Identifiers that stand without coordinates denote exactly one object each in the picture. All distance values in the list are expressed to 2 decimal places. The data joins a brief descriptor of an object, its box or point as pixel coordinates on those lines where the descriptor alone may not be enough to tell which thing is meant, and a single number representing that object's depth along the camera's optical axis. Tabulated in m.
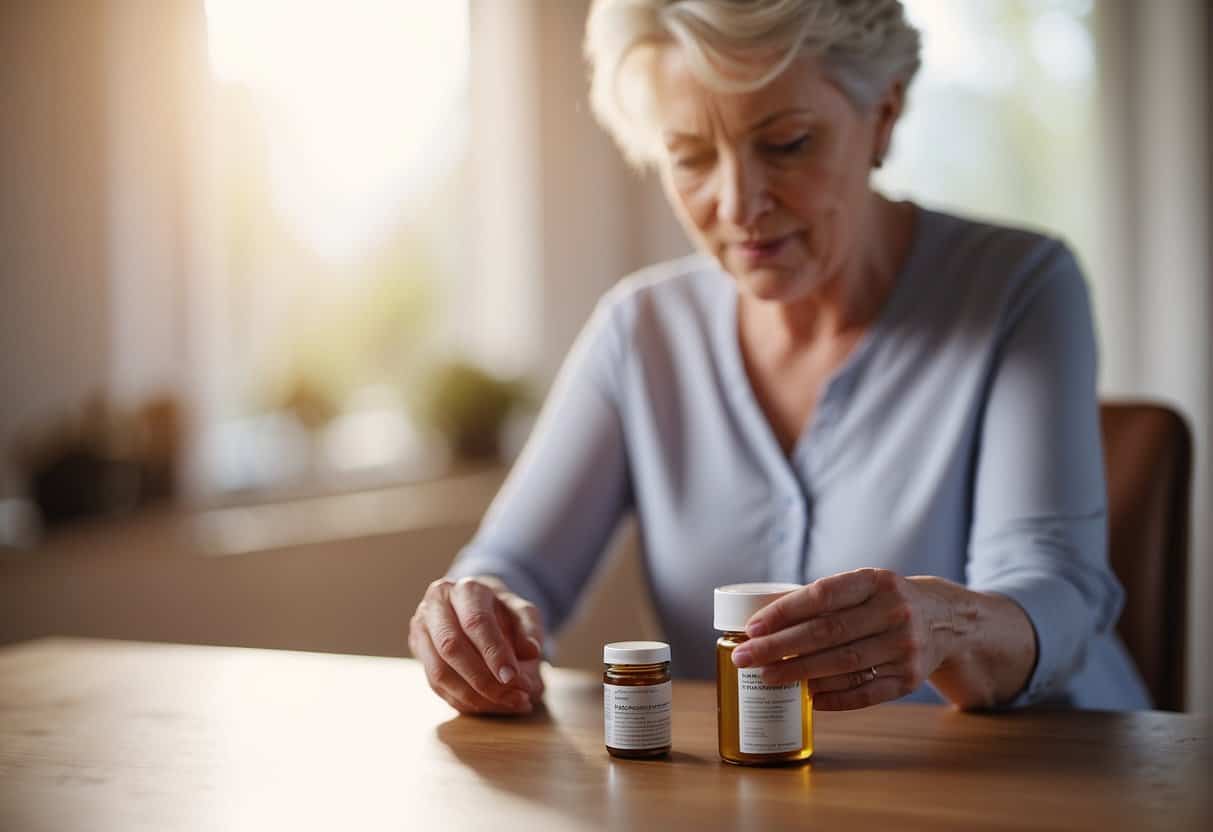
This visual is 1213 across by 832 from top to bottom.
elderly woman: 1.19
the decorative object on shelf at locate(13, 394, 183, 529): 2.22
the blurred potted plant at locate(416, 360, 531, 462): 3.16
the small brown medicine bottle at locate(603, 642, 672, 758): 0.95
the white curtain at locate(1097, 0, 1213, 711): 3.26
